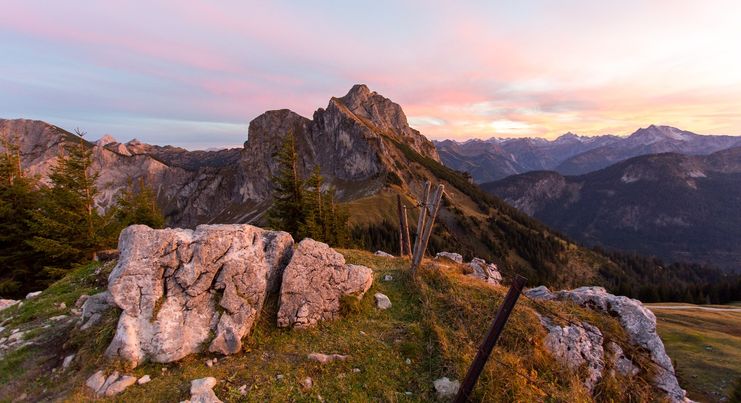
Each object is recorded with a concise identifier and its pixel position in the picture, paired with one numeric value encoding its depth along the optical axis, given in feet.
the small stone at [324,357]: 39.40
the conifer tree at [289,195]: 133.49
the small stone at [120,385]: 33.55
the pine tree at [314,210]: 125.59
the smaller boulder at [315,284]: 47.24
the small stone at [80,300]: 52.95
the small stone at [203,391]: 32.27
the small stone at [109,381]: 33.70
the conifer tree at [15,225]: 90.02
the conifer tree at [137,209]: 125.18
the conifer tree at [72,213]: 88.89
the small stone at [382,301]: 54.80
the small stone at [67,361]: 37.90
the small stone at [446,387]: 36.24
